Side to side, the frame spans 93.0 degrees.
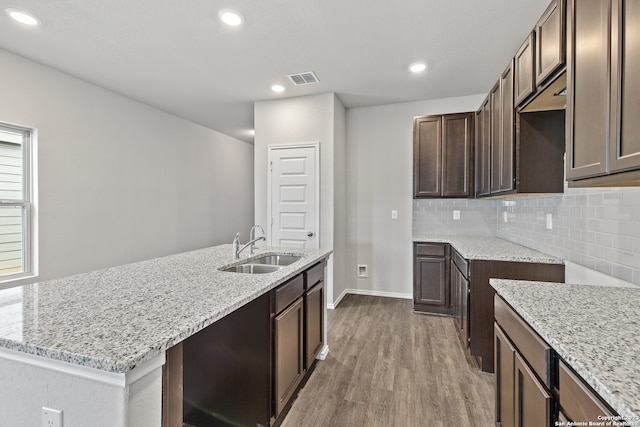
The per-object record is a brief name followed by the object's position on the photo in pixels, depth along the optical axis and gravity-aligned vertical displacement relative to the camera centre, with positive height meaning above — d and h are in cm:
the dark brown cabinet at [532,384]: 81 -57
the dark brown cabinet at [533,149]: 224 +47
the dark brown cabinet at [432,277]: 354 -78
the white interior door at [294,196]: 400 +20
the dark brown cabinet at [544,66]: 156 +86
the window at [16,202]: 299 +7
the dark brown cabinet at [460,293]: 260 -78
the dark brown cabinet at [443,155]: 363 +69
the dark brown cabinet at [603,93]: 103 +46
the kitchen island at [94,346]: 80 -38
